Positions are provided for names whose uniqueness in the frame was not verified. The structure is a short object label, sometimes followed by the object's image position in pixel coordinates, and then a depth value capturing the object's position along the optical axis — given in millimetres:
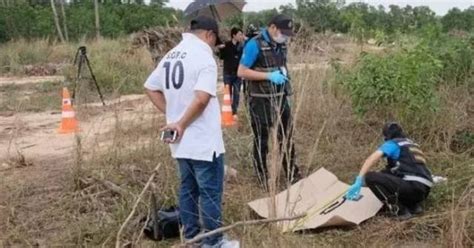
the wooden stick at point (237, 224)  3080
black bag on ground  4176
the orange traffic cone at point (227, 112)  8075
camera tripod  10555
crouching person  4445
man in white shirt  3596
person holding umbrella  8680
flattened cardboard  4316
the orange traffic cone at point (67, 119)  8180
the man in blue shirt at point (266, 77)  5090
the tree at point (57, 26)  25728
